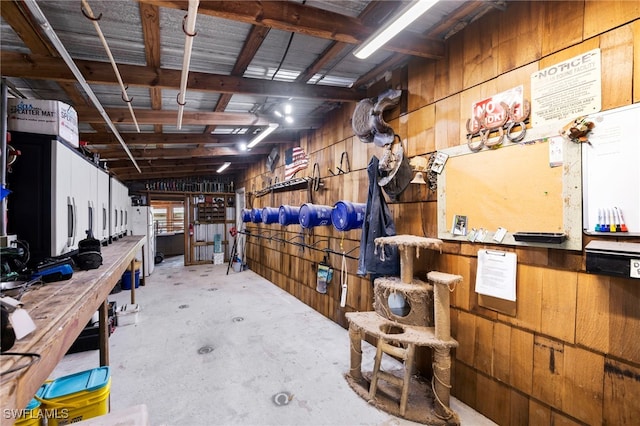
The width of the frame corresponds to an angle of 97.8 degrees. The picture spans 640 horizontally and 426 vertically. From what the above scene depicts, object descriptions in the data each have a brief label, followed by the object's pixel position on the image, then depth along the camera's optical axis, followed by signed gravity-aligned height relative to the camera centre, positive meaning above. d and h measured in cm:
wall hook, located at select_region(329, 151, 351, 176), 377 +65
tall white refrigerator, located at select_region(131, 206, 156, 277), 699 -41
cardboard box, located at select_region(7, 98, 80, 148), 221 +76
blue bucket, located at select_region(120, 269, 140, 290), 580 -148
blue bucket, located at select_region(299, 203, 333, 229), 375 -5
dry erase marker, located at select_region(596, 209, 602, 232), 155 -6
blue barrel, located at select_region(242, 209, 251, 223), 647 -11
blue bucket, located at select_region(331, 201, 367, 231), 315 -4
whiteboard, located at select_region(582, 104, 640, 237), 145 +24
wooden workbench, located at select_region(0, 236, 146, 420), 78 -46
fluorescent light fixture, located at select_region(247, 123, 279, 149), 406 +124
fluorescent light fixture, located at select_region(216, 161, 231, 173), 759 +126
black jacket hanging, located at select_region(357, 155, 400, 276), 273 -22
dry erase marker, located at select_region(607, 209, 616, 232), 150 -7
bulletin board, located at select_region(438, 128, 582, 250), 170 +15
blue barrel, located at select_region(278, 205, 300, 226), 448 -6
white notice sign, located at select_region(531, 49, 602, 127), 160 +75
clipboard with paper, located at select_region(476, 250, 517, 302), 197 -45
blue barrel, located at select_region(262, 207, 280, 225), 523 -7
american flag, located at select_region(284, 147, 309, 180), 493 +94
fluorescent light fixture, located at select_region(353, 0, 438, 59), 160 +122
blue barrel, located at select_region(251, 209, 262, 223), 589 -8
